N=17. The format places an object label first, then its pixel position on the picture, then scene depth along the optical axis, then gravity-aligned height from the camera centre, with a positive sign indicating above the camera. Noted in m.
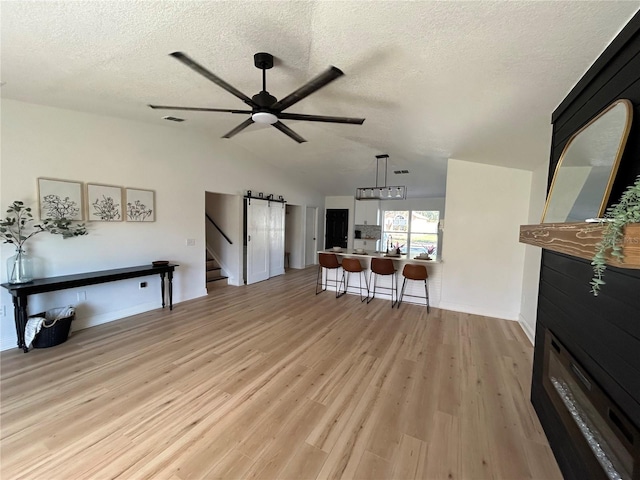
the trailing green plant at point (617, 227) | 0.79 +0.01
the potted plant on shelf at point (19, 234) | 2.96 -0.25
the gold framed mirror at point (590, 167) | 1.20 +0.34
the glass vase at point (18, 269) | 2.99 -0.64
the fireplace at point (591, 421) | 1.04 -0.91
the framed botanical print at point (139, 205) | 4.00 +0.16
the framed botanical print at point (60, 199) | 3.20 +0.17
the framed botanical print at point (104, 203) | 3.60 +0.16
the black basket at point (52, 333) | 2.99 -1.37
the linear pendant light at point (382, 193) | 4.50 +0.52
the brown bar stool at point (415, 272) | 4.41 -0.82
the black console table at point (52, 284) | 2.86 -0.83
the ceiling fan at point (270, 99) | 1.77 +0.93
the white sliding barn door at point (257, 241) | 6.12 -0.54
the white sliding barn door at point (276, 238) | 6.79 -0.49
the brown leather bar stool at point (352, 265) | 4.95 -0.82
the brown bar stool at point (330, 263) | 5.25 -0.84
